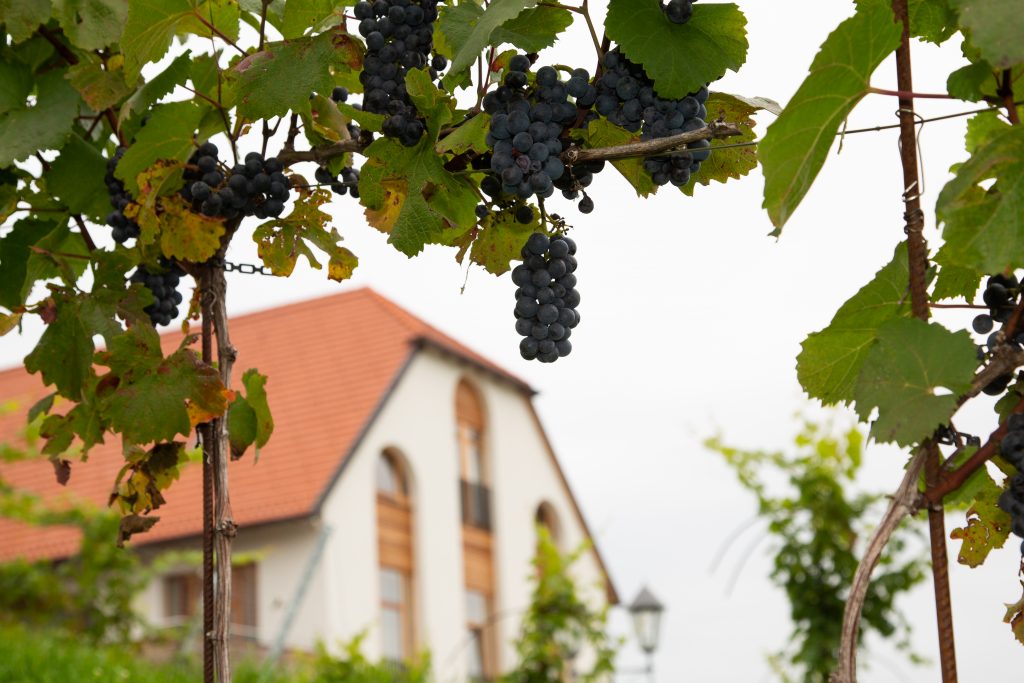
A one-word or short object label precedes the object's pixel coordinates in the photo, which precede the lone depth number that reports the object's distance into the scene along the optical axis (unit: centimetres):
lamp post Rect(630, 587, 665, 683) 1197
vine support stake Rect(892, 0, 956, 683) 121
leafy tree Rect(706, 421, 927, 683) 832
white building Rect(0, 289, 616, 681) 1681
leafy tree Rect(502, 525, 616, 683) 1246
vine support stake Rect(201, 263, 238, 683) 196
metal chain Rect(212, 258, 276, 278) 224
